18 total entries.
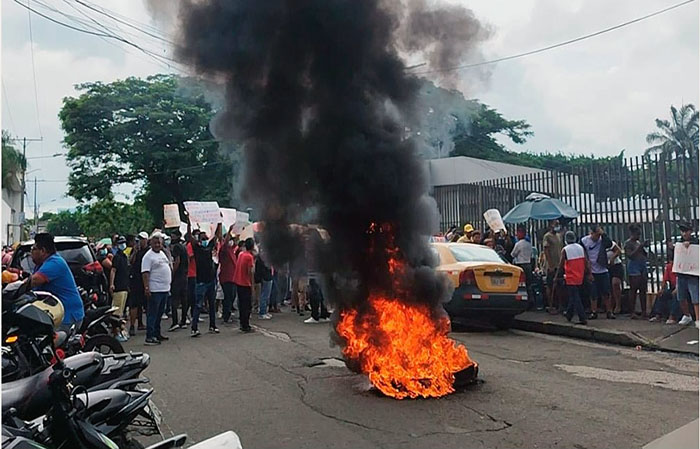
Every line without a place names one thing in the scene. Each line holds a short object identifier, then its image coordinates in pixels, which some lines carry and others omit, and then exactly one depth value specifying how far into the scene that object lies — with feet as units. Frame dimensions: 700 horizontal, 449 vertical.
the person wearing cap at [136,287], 38.63
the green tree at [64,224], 188.44
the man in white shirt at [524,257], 42.16
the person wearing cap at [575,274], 36.35
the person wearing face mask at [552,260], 41.11
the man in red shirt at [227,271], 40.32
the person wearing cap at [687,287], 32.63
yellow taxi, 35.06
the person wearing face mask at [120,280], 37.76
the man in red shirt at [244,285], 38.14
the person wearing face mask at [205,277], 38.65
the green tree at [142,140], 87.51
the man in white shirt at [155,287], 34.14
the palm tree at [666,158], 36.06
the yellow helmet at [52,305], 19.29
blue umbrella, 42.42
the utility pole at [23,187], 97.25
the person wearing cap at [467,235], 45.86
